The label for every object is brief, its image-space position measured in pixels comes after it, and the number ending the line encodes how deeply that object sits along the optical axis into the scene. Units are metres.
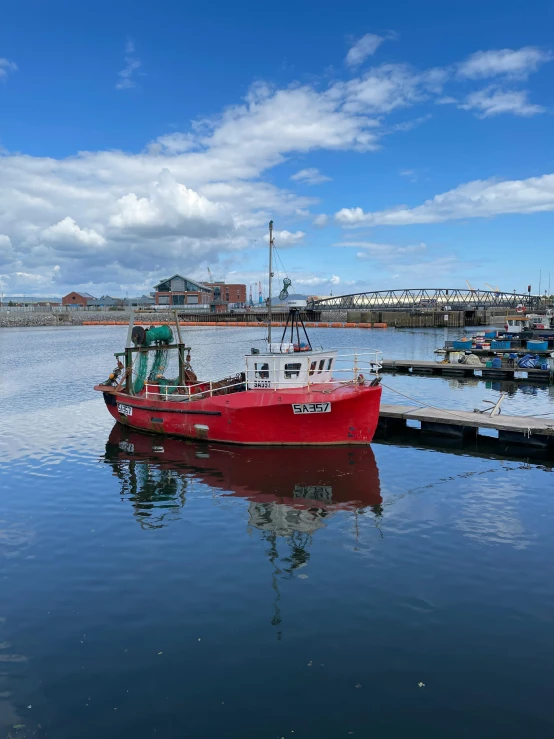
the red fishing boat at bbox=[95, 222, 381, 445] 20.58
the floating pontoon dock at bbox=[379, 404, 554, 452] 21.80
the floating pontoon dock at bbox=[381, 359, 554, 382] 43.09
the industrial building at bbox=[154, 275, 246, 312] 169.88
